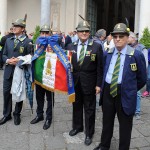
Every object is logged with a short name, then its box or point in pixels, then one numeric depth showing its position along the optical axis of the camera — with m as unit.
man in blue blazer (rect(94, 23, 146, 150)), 2.74
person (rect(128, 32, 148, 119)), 4.27
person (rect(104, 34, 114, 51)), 5.74
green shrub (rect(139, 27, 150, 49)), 7.92
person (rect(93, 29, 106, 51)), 5.56
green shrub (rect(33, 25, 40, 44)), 10.74
